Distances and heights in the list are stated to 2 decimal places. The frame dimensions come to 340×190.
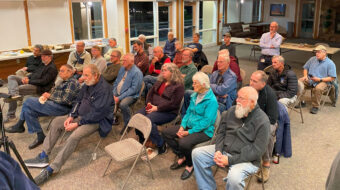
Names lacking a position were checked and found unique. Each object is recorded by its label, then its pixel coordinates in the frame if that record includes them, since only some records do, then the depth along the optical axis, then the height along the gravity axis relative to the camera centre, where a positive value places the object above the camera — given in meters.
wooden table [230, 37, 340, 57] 8.30 -0.53
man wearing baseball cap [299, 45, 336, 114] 5.53 -0.86
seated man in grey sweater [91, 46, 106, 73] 5.96 -0.56
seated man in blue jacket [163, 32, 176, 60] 7.98 -0.46
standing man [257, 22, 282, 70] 7.01 -0.41
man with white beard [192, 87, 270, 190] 2.91 -1.13
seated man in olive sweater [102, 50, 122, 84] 5.61 -0.74
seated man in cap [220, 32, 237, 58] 7.41 -0.43
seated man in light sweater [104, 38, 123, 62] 7.12 -0.34
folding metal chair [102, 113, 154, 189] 3.39 -1.34
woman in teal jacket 3.53 -1.08
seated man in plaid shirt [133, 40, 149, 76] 6.06 -0.57
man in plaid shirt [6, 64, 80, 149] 4.37 -1.01
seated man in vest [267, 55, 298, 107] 4.66 -0.81
